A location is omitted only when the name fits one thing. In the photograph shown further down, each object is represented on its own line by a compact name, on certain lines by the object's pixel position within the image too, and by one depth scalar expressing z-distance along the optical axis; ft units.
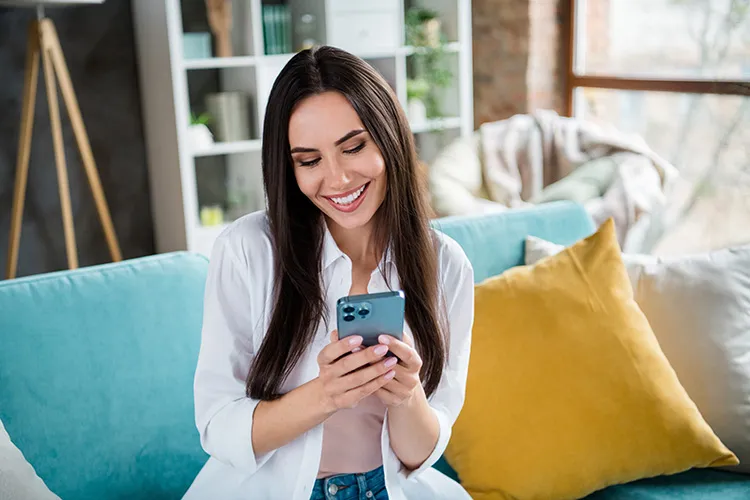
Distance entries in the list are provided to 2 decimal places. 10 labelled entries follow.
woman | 3.85
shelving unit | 11.59
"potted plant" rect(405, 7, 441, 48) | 13.50
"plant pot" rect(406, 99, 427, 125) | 13.82
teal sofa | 4.44
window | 12.23
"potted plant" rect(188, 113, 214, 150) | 11.77
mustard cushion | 4.95
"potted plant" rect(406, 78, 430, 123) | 13.75
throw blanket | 10.97
